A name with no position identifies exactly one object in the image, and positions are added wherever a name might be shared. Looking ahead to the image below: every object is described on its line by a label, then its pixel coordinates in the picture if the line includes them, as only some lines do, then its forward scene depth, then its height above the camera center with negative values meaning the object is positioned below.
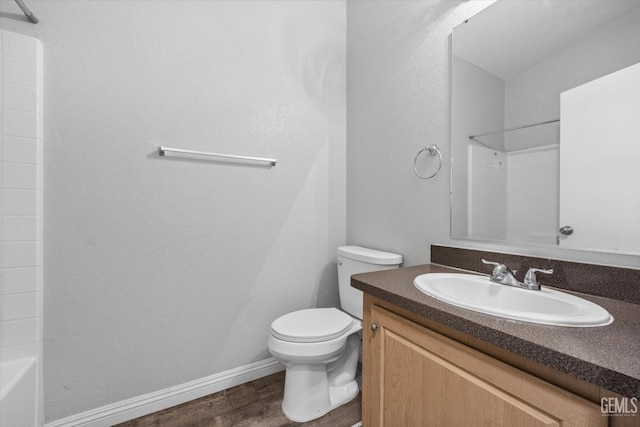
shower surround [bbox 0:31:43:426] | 1.07 -0.02
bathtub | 0.92 -0.68
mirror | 0.83 +0.33
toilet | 1.25 -0.66
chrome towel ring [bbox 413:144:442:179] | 1.32 +0.30
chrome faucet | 0.88 -0.22
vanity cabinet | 0.55 -0.44
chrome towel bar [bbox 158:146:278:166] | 1.35 +0.31
